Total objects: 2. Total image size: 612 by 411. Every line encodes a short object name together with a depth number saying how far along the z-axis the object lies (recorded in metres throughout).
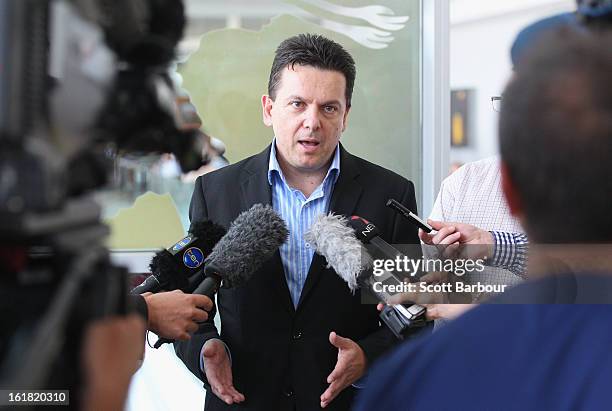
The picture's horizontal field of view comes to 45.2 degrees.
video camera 0.70
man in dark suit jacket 2.21
